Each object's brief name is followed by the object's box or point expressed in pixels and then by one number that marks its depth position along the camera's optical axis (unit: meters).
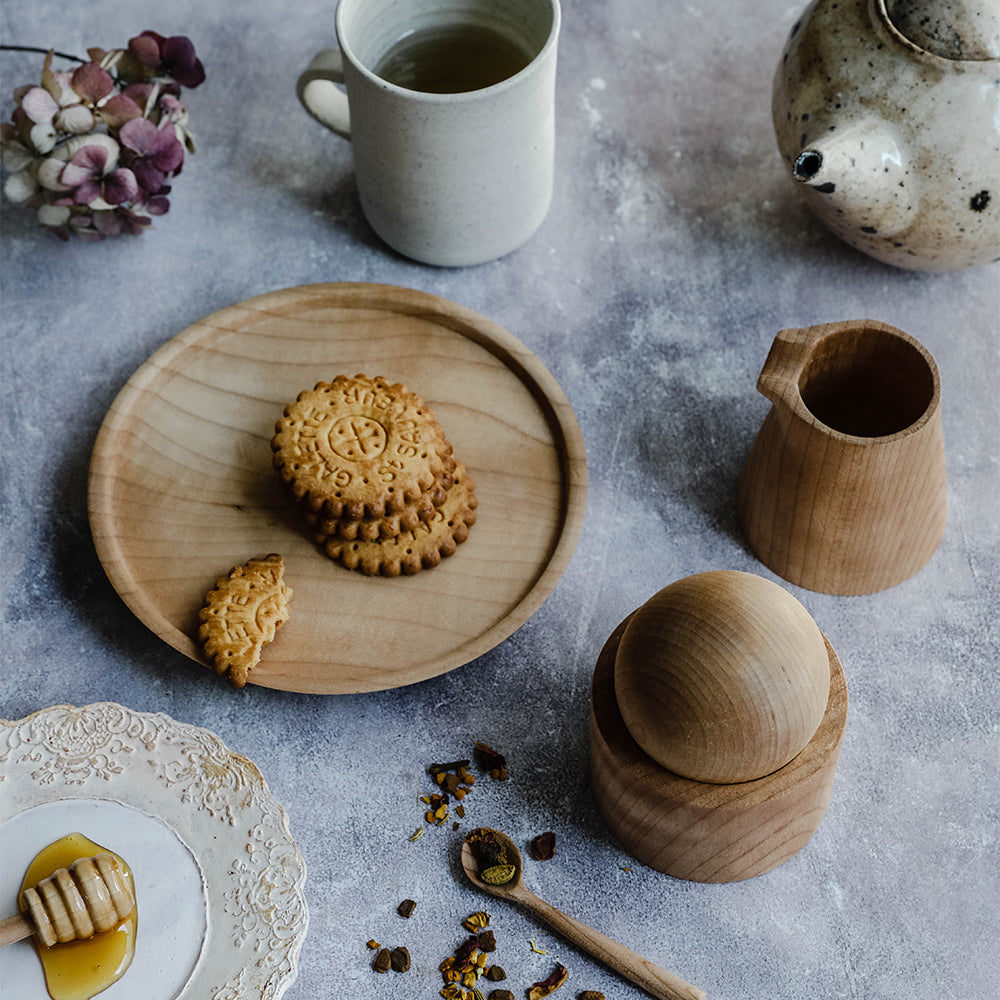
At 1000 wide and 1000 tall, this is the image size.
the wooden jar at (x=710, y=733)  0.69
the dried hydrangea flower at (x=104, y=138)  0.97
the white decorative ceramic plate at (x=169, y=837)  0.75
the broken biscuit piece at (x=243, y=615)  0.82
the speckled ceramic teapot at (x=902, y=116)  0.84
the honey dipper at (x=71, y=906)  0.74
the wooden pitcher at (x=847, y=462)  0.82
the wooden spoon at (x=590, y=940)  0.78
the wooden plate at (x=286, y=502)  0.86
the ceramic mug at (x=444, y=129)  0.90
